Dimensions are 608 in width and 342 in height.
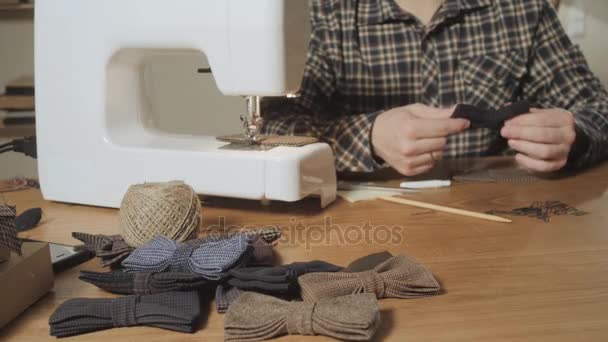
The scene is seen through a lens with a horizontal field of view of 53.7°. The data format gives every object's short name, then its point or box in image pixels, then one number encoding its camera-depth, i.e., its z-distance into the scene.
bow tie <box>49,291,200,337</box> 0.56
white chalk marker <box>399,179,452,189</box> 1.12
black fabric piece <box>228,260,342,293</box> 0.60
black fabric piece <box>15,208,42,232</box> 0.90
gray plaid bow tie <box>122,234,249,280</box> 0.62
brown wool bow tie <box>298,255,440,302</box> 0.59
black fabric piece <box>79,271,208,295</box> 0.61
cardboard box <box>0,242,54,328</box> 0.57
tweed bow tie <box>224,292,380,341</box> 0.52
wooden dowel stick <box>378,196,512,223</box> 0.90
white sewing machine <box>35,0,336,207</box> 0.90
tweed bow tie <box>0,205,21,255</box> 0.57
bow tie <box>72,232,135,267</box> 0.70
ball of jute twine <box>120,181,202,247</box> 0.73
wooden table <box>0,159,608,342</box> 0.56
